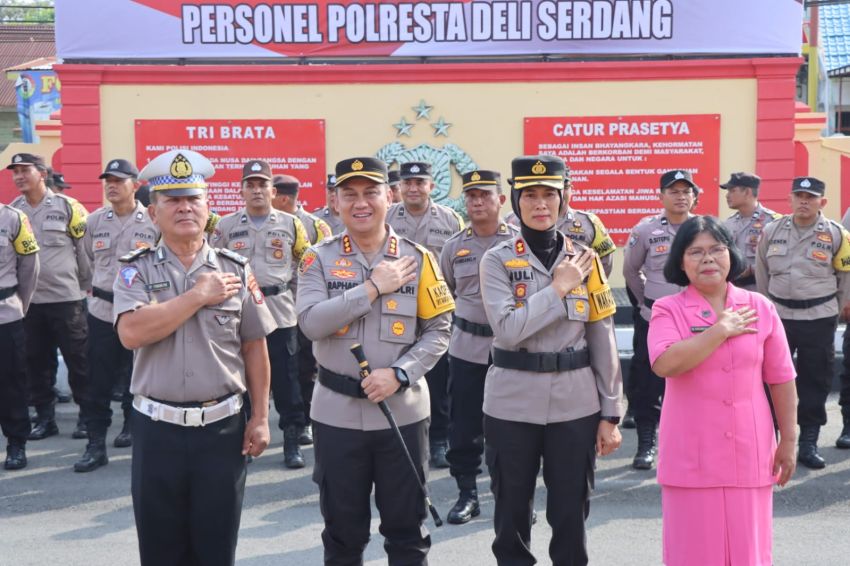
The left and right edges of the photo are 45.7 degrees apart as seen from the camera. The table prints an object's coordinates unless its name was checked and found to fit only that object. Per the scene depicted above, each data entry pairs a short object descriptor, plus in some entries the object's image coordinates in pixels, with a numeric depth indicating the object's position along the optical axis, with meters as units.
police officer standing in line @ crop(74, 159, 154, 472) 7.09
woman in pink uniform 3.83
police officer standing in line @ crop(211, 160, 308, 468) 7.31
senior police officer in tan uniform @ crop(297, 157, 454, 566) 4.09
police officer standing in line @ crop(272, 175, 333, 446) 8.03
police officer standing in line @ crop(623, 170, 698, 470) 7.05
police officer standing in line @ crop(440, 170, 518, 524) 5.88
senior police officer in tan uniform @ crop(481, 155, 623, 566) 4.23
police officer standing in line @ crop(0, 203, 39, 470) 6.99
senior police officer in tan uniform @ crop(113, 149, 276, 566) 3.88
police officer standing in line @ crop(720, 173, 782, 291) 8.03
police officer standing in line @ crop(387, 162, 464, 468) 7.44
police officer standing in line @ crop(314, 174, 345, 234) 9.50
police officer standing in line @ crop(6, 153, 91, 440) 7.97
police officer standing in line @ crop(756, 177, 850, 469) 7.05
